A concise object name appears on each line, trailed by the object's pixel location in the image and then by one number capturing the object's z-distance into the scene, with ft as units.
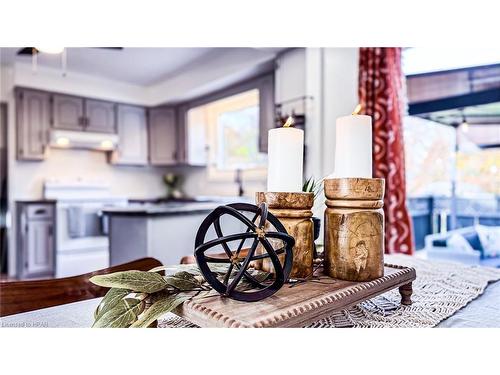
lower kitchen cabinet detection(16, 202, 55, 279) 10.76
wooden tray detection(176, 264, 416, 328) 1.22
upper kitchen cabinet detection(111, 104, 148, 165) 13.42
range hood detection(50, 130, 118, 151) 11.62
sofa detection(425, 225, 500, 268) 10.87
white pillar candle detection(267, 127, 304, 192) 1.77
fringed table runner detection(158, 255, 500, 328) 1.69
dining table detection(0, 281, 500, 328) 1.73
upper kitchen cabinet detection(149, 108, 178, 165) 14.12
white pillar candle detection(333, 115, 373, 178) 1.79
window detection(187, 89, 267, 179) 12.25
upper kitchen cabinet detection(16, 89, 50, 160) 11.30
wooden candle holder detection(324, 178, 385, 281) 1.68
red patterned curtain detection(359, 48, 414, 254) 6.88
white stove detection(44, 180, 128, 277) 10.80
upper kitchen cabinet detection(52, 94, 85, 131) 11.92
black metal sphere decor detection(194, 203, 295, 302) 1.35
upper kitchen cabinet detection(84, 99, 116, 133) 12.61
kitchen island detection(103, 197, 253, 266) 6.46
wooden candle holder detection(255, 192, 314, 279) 1.69
